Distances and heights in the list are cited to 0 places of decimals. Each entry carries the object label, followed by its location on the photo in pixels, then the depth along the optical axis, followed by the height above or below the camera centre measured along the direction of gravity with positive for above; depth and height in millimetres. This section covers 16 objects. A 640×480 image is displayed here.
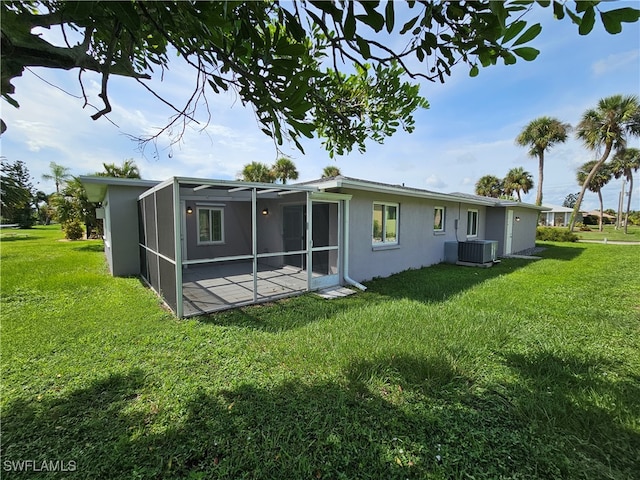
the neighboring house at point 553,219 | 40938 +660
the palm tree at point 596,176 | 31922 +5647
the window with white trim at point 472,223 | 13120 +13
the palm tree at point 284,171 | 24109 +4546
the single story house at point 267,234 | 5995 -345
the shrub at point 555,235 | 20438 -849
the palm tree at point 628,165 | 27572 +6071
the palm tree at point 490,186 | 36062 +4837
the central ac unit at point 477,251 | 10719 -1101
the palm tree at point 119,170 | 16234 +3118
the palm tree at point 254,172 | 22391 +4144
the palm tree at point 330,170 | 25062 +4782
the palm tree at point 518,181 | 32250 +4999
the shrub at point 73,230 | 19856 -567
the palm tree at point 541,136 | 22672 +7261
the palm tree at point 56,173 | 29450 +5308
